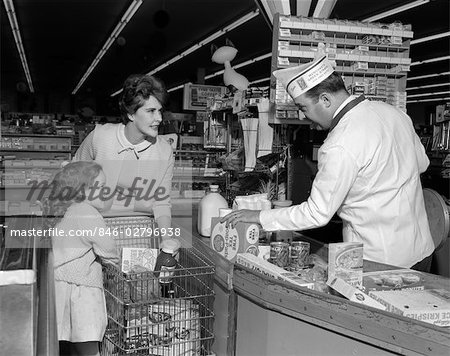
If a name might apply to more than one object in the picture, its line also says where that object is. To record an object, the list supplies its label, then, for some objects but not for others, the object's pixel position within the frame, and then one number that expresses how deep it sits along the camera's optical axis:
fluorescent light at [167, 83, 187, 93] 27.57
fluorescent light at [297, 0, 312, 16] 4.16
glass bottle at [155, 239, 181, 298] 2.22
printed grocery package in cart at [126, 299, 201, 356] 2.06
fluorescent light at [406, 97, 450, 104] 24.21
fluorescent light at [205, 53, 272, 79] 17.24
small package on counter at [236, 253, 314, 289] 1.79
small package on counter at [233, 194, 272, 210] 2.49
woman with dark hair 2.69
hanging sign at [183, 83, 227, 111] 8.44
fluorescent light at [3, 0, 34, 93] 11.79
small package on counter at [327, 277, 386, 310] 1.57
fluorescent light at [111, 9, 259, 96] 12.07
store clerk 2.07
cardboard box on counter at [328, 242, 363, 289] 1.76
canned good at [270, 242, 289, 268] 2.14
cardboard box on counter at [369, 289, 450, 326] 1.53
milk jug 2.75
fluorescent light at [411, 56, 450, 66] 14.79
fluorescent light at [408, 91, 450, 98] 20.93
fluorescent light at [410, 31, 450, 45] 12.47
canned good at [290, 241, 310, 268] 2.16
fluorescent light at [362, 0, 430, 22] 10.03
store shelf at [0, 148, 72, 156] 6.77
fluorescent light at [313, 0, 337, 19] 4.21
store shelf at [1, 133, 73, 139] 7.22
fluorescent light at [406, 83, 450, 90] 19.06
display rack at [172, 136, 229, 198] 4.47
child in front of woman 2.30
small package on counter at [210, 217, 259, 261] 2.21
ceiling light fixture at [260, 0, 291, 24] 4.17
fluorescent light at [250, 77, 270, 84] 22.49
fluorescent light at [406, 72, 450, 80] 16.99
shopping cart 2.06
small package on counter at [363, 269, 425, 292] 1.83
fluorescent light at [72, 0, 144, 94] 11.78
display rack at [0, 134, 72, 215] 3.27
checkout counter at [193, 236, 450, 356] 1.43
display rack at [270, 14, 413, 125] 3.14
